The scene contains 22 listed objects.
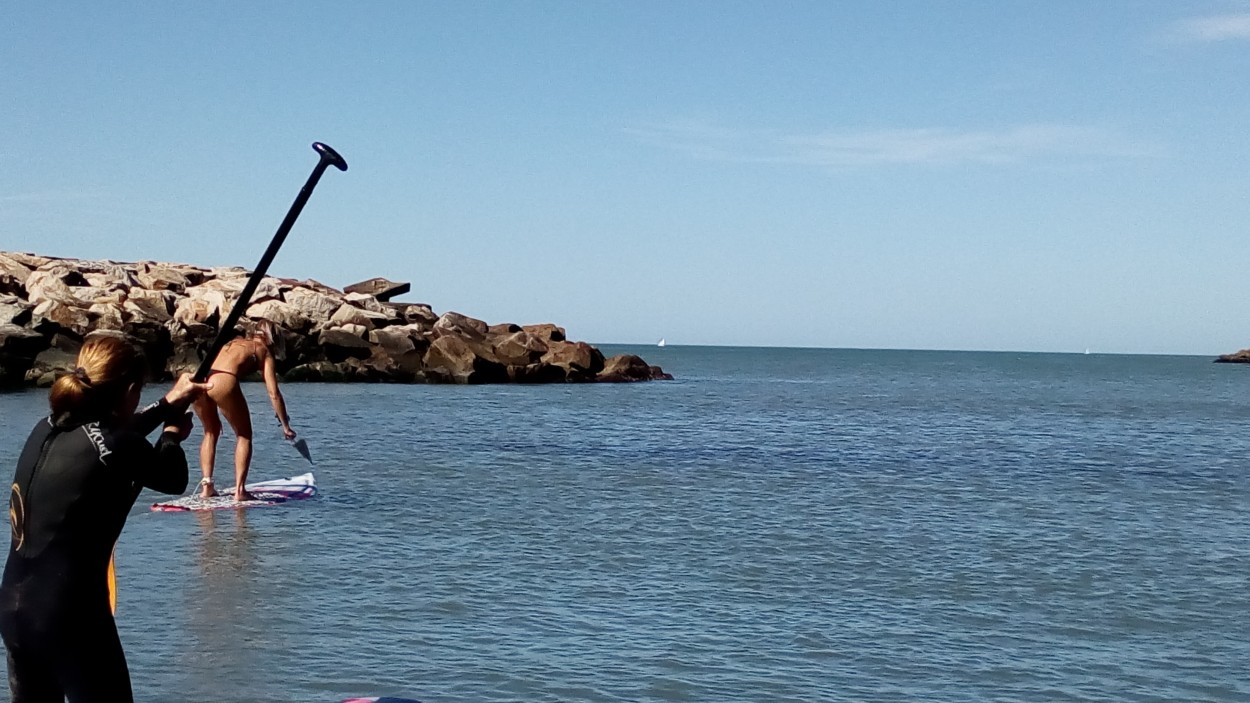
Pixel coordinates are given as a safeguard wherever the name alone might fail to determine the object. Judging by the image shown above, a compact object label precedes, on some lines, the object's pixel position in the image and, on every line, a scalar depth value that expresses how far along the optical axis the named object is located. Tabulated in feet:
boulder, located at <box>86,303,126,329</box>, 158.61
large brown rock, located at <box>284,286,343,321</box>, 191.62
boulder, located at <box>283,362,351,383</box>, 189.16
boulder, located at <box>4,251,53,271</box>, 191.64
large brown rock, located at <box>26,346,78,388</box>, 152.71
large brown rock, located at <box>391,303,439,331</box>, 214.48
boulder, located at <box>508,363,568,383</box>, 214.90
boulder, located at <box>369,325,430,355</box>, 197.77
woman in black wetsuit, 14.71
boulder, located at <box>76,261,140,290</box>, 183.01
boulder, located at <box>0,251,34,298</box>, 169.48
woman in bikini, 50.49
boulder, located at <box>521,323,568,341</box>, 234.17
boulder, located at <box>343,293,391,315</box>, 208.85
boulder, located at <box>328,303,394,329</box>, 196.24
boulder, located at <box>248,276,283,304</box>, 194.02
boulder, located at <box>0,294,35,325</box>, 151.23
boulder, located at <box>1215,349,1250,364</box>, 606.14
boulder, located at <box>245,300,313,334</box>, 185.78
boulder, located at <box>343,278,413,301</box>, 227.81
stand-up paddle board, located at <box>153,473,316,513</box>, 50.55
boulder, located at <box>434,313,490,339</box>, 213.66
